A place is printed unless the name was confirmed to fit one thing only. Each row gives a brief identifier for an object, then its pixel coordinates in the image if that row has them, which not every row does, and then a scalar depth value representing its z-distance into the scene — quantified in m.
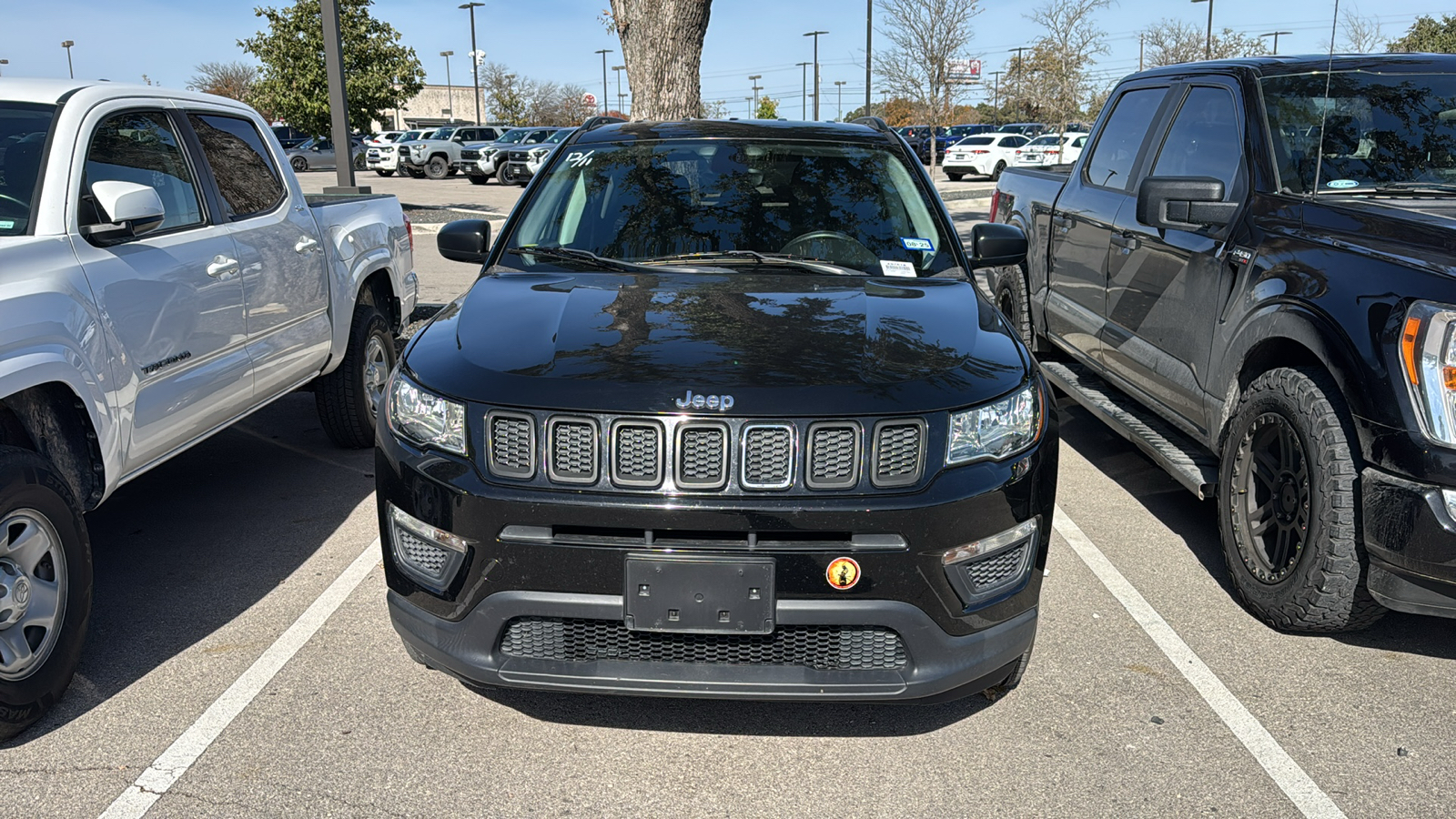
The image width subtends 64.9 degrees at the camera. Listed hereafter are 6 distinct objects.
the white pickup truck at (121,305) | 3.22
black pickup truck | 3.33
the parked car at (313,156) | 42.47
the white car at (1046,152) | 25.68
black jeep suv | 2.73
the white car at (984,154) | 32.75
